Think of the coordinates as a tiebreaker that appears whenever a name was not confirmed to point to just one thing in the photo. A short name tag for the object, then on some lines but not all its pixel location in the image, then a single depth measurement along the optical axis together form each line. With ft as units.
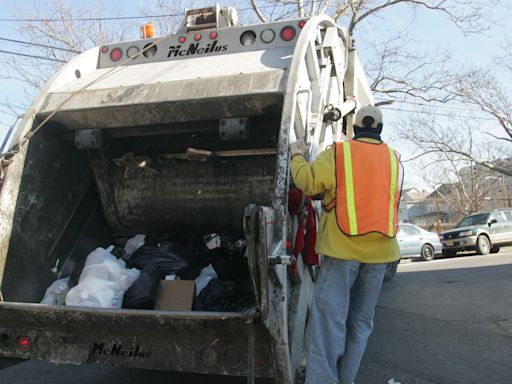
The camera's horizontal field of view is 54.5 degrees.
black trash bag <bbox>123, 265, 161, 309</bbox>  9.44
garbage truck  7.81
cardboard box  9.57
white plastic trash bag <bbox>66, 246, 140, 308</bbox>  9.30
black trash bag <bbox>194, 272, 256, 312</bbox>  9.55
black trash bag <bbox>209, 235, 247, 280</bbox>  10.67
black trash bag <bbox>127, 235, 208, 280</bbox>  10.85
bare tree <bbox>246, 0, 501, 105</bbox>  50.19
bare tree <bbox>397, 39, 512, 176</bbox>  74.59
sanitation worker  8.33
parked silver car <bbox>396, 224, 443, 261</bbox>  48.08
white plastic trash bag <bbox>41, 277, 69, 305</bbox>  10.07
